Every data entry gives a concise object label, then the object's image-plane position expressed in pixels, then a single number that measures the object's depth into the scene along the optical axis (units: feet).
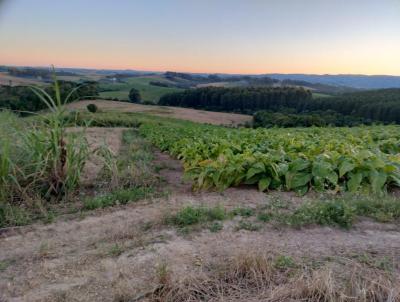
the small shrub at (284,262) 8.01
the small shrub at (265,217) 10.94
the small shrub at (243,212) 11.43
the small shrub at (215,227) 10.23
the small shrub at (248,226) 10.30
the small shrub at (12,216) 11.29
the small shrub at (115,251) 8.88
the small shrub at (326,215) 10.50
